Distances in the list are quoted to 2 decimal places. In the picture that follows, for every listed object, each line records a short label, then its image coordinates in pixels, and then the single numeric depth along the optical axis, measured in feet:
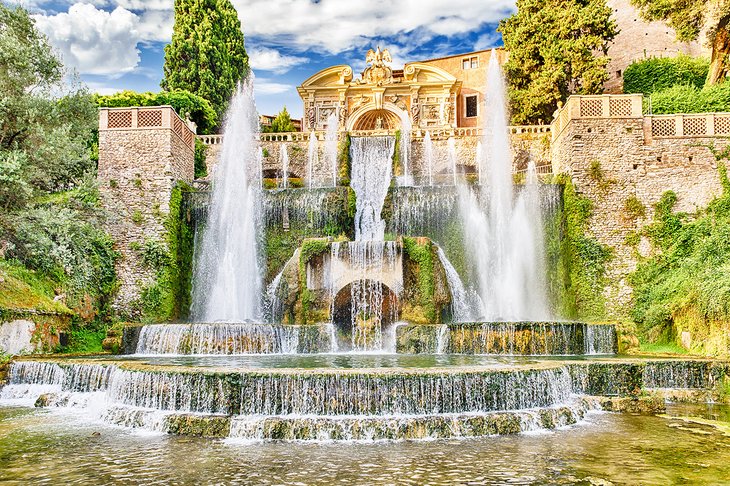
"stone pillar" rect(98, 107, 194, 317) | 56.54
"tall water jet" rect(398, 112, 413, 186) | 76.18
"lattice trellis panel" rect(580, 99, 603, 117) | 59.47
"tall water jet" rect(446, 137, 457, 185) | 77.15
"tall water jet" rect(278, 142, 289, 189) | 79.10
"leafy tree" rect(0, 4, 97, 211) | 42.79
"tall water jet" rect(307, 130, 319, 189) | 78.84
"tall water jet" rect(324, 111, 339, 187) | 77.92
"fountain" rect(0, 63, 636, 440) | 25.58
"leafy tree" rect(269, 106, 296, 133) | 107.44
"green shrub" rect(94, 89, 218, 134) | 85.46
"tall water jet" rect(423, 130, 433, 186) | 77.61
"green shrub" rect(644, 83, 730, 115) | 64.90
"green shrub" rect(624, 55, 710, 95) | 93.86
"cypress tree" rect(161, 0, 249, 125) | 101.96
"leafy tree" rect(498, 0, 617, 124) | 83.51
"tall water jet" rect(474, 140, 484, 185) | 77.20
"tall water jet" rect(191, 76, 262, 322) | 58.70
